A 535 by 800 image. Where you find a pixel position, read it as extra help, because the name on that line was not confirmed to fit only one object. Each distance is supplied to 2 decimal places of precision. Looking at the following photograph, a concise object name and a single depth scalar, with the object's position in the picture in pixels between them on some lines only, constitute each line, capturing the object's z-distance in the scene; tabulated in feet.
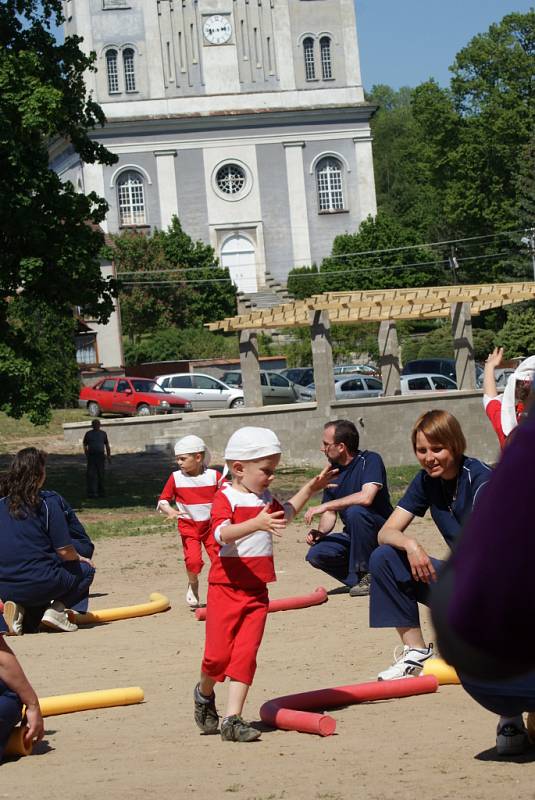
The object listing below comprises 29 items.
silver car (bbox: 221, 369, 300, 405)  150.20
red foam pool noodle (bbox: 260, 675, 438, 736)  22.07
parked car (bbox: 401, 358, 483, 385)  142.41
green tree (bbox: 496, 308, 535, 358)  173.68
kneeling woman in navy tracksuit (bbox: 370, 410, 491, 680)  23.79
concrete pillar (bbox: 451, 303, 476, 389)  106.73
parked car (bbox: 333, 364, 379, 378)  162.20
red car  145.18
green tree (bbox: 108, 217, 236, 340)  196.44
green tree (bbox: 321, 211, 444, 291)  214.07
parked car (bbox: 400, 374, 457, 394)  135.03
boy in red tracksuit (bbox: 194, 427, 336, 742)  22.16
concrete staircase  214.90
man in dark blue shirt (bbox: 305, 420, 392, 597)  36.24
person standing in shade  87.35
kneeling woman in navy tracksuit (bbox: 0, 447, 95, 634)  32.71
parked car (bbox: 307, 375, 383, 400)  138.82
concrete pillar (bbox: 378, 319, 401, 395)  113.39
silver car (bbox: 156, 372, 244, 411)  154.10
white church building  232.94
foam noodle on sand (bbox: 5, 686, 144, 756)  25.34
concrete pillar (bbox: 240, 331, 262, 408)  112.68
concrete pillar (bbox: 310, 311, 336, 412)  103.19
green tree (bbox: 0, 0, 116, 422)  78.02
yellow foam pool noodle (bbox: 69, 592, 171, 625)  38.06
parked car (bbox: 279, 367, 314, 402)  154.43
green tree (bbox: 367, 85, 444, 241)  257.34
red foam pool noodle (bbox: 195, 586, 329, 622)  37.58
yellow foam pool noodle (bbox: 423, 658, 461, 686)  25.58
